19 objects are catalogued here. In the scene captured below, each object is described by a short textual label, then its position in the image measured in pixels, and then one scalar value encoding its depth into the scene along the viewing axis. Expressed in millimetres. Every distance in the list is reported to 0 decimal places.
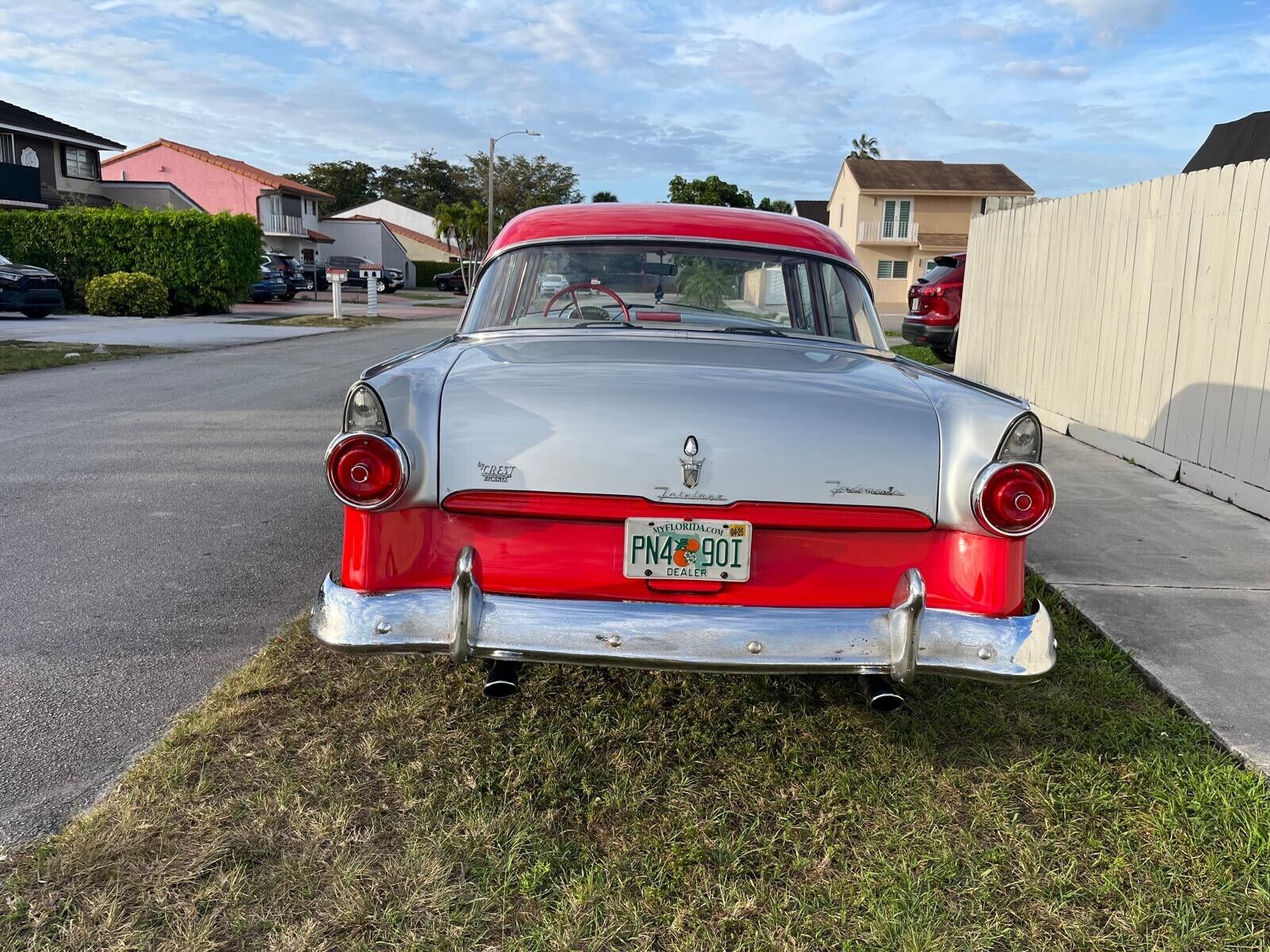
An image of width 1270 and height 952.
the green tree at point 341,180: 80125
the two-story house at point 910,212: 47000
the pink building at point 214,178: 47625
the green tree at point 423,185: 82062
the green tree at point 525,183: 72812
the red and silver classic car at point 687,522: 2609
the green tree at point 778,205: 74500
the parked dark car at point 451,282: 49250
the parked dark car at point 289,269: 32406
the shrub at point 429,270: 61562
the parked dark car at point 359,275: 42625
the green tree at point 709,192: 65000
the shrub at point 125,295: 23125
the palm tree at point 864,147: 75188
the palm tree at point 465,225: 59625
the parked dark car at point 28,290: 20031
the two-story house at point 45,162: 31844
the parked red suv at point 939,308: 13703
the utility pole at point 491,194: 38719
